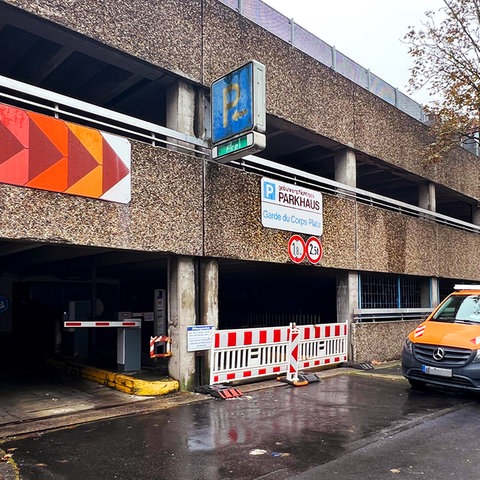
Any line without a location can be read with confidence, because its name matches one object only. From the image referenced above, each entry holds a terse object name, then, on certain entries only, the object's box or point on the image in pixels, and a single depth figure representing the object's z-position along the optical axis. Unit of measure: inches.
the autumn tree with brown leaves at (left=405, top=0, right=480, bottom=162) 575.1
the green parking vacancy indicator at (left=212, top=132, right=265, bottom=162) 310.3
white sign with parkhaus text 386.3
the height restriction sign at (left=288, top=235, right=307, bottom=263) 401.7
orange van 311.1
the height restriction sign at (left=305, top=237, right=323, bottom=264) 420.5
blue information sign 315.9
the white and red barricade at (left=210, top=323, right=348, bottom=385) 345.4
